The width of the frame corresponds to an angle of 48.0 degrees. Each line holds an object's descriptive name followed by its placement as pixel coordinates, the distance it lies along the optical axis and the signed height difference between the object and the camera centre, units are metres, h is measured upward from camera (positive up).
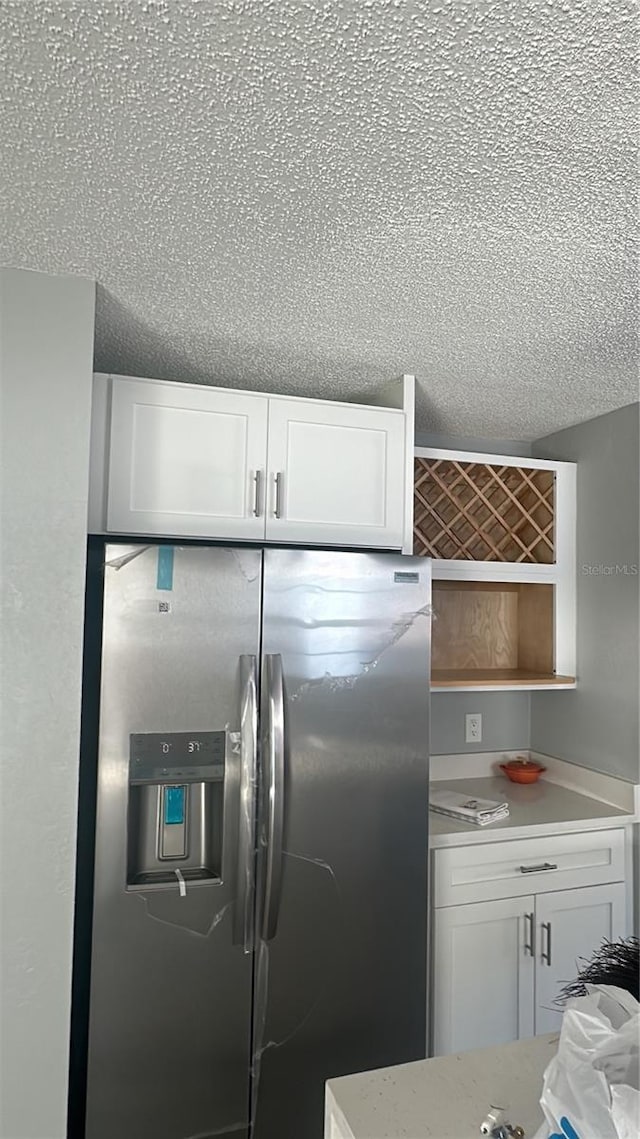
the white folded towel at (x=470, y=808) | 2.44 -0.70
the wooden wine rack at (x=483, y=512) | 2.86 +0.40
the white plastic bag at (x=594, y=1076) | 0.79 -0.54
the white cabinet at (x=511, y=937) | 2.31 -1.10
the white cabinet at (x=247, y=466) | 2.09 +0.43
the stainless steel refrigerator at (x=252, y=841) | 1.84 -0.64
